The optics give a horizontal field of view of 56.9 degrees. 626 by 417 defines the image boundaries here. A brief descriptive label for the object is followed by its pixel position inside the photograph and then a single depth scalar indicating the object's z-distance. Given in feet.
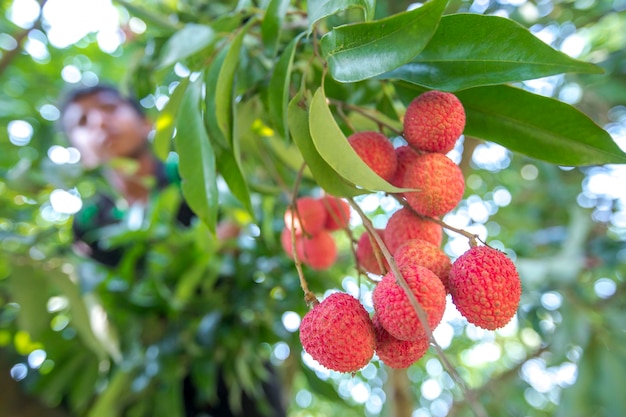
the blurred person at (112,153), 5.41
